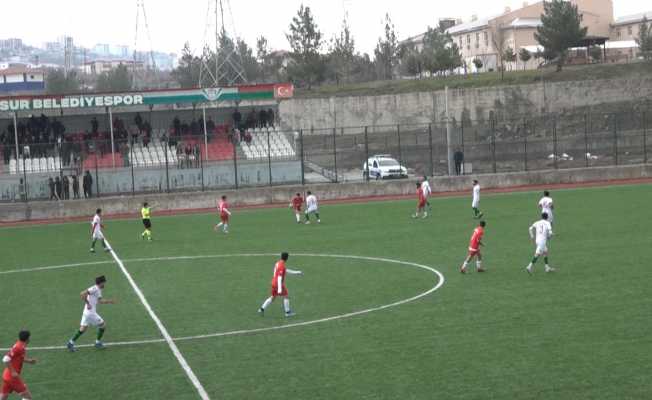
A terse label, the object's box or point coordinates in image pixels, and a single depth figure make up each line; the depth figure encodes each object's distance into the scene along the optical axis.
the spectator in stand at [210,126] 61.72
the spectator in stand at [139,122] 61.00
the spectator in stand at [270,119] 61.76
